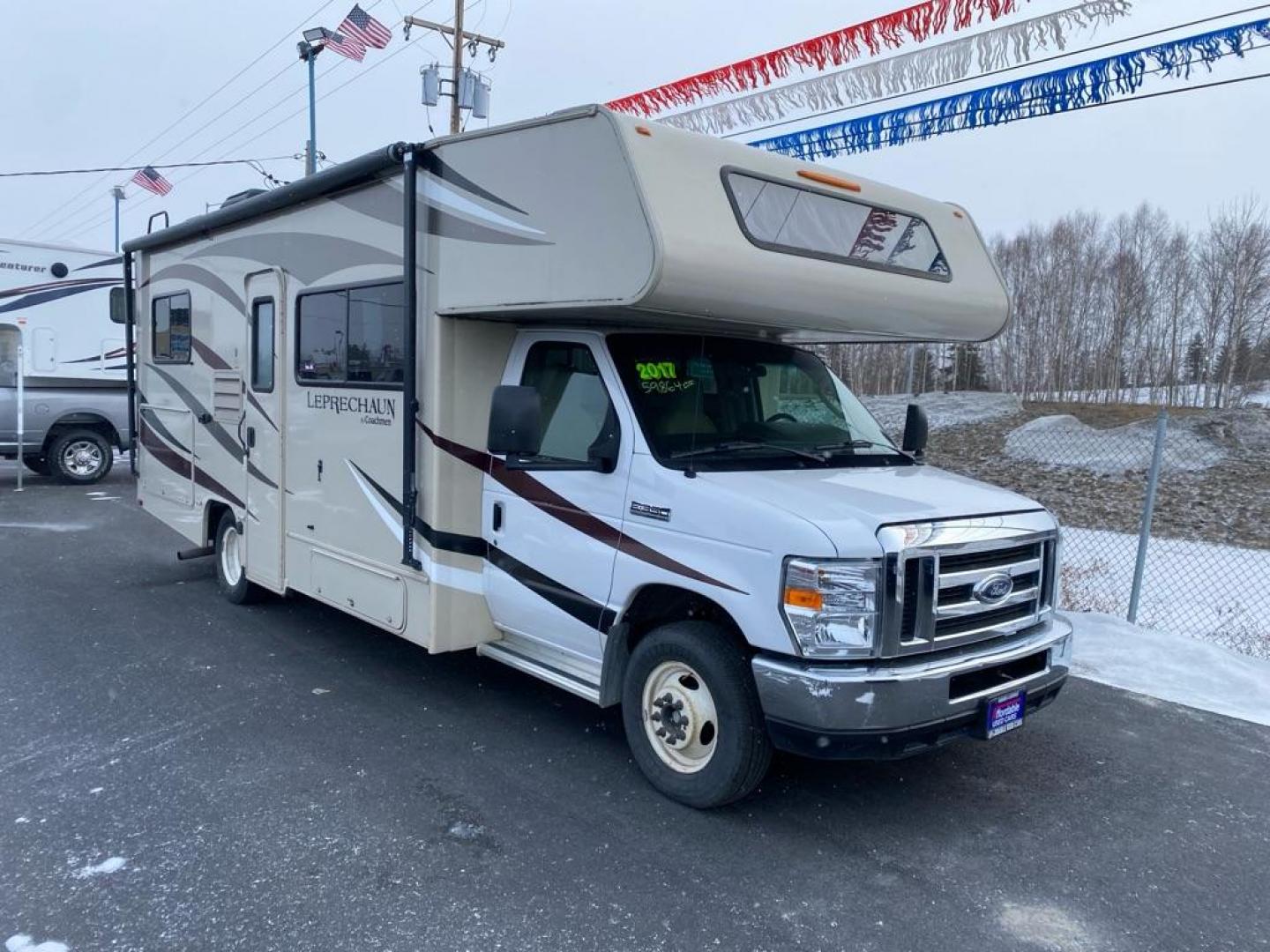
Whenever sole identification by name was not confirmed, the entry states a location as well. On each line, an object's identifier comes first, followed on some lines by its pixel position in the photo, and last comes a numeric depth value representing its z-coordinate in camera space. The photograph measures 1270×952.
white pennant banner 7.73
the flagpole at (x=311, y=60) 19.58
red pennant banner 8.02
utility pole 20.77
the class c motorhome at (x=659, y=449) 3.71
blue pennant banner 7.12
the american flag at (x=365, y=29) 17.70
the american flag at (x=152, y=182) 24.67
